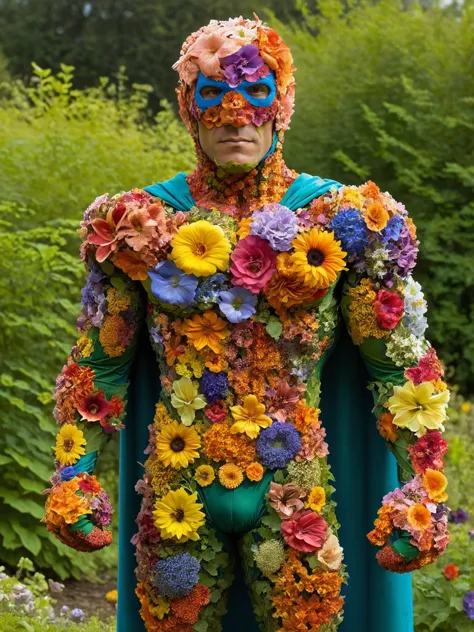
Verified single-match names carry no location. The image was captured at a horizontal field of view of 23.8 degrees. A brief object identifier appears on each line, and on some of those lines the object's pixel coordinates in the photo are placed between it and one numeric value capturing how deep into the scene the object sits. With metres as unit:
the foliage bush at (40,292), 5.67
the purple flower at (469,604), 4.40
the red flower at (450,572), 4.49
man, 2.91
